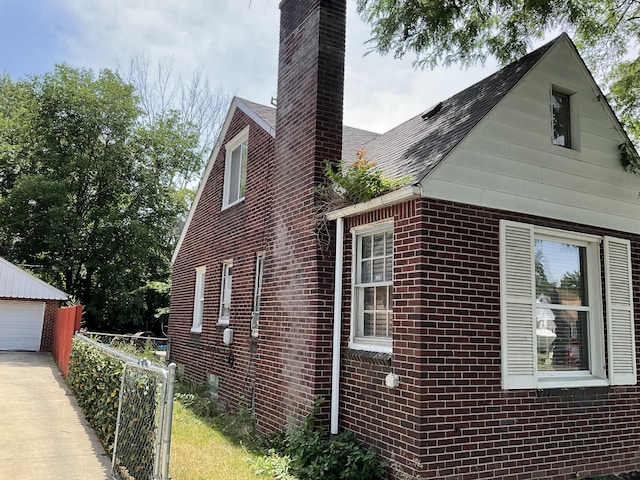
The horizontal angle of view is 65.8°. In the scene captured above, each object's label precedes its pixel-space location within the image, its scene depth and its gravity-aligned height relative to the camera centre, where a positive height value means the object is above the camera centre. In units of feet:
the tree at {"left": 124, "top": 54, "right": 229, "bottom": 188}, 124.36 +56.44
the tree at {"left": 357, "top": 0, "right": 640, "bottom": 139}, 27.27 +16.68
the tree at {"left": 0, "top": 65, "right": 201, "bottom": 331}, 92.43 +21.45
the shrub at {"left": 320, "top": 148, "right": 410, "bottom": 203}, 19.64 +5.55
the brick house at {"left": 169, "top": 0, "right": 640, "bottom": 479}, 17.90 +1.67
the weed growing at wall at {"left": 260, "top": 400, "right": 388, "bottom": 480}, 18.15 -5.44
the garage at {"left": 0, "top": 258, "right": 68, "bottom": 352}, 71.97 -0.83
